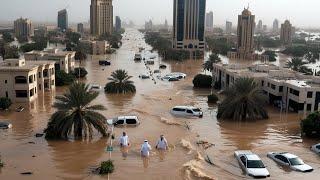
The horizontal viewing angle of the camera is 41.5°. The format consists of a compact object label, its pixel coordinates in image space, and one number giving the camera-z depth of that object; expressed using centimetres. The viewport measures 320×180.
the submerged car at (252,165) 1925
